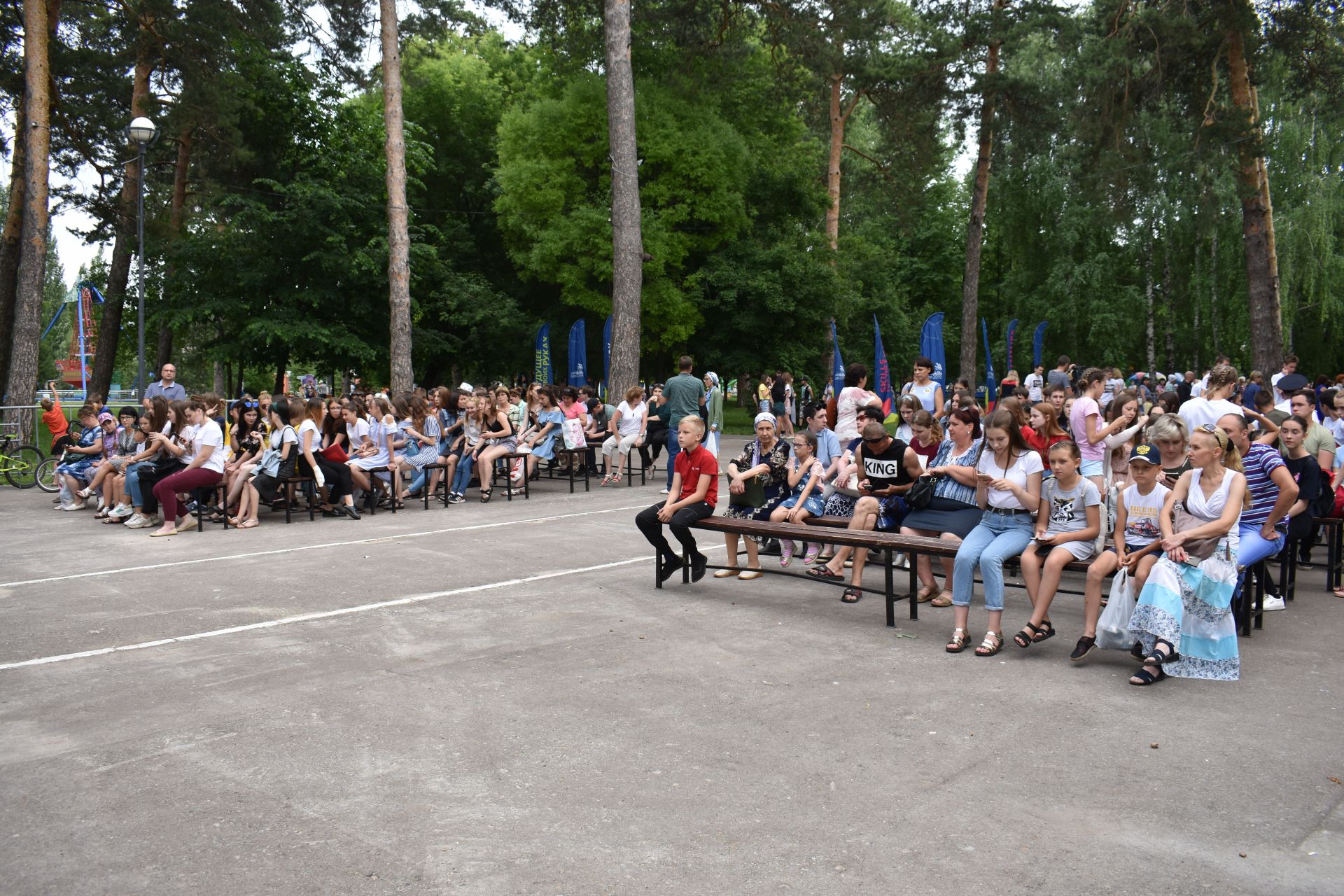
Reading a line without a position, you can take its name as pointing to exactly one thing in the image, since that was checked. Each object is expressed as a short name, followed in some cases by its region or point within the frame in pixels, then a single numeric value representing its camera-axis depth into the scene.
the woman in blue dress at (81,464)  14.33
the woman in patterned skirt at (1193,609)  5.94
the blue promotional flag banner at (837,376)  29.08
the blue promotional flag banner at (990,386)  34.28
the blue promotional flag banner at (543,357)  27.14
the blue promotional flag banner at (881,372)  26.00
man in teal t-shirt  15.84
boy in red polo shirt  8.55
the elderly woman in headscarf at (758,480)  9.08
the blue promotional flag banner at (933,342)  25.06
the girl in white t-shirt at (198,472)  12.09
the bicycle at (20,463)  17.20
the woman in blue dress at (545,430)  15.83
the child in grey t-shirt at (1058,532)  6.52
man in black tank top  8.20
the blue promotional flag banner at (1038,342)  36.41
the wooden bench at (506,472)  15.06
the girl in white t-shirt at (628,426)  16.48
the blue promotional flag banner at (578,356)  24.75
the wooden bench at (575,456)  15.96
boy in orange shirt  16.97
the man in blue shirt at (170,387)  17.20
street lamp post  17.75
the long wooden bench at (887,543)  7.19
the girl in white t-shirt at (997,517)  6.61
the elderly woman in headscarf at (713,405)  20.86
